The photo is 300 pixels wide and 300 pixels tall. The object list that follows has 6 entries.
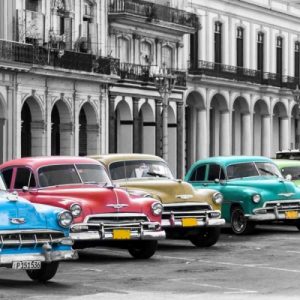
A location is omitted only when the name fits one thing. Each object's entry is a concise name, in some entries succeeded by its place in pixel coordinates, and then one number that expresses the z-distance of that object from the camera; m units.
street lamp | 46.59
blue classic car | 16.34
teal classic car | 27.31
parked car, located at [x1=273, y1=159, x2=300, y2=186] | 30.95
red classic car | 20.20
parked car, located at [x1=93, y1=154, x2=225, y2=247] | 23.36
